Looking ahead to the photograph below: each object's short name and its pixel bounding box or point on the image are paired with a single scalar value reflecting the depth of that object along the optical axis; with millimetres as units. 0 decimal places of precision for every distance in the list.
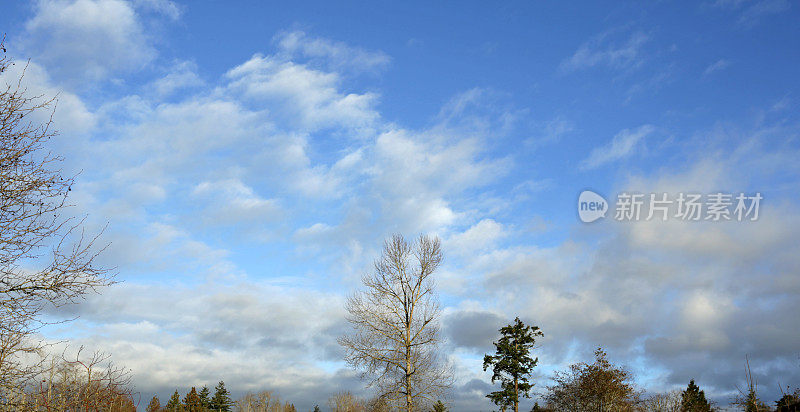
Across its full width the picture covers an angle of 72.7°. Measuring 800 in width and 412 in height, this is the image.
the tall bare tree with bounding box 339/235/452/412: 25062
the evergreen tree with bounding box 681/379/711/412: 54641
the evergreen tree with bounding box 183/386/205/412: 82656
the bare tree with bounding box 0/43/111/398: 9219
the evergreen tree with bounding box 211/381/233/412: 85062
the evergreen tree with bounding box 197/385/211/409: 85375
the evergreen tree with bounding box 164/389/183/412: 87512
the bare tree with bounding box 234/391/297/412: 97812
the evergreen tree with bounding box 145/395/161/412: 82312
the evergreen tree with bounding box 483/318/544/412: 52406
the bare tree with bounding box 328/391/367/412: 80125
